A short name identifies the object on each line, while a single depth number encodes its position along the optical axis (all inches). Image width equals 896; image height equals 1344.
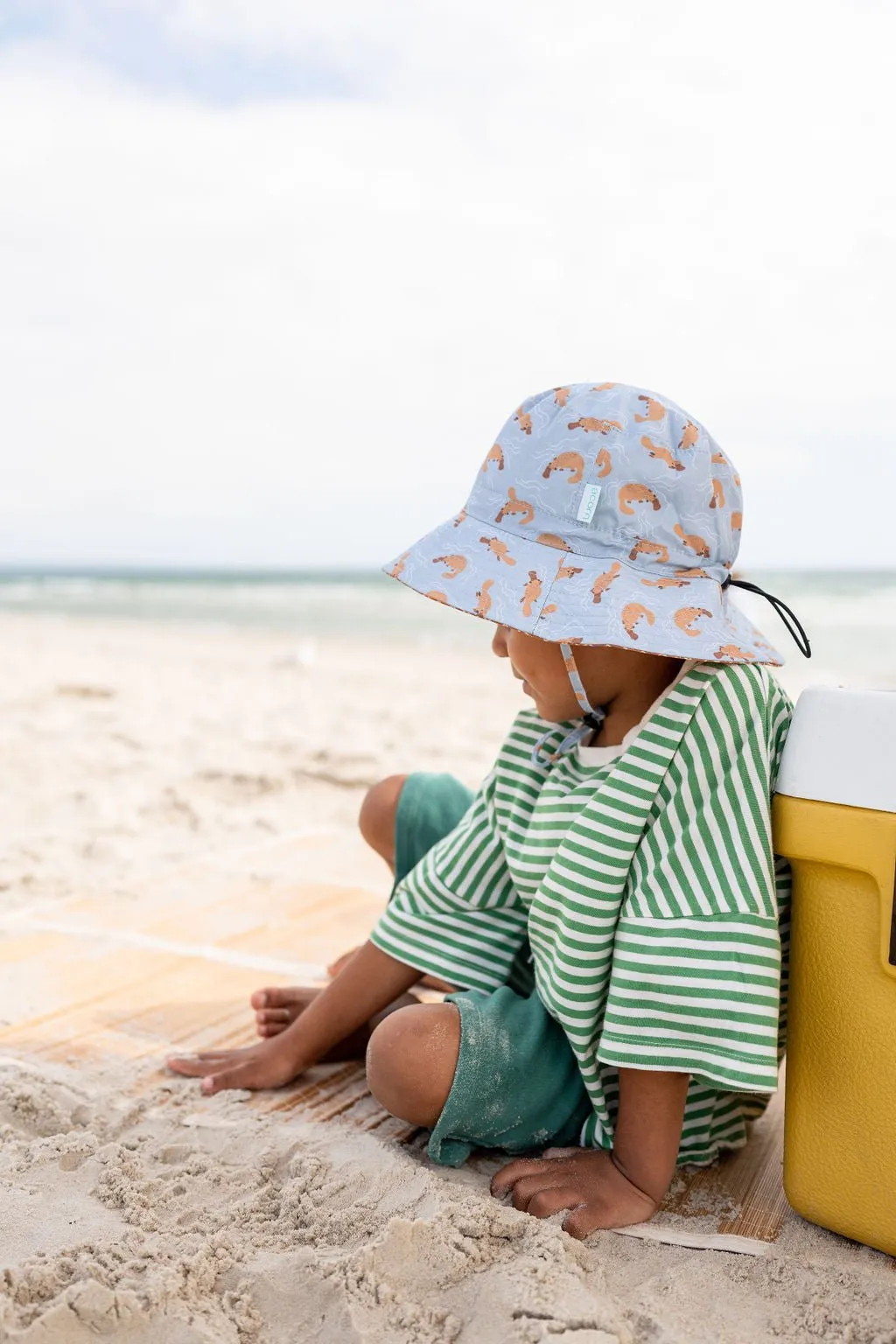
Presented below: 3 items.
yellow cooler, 40.2
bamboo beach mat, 50.0
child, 43.4
